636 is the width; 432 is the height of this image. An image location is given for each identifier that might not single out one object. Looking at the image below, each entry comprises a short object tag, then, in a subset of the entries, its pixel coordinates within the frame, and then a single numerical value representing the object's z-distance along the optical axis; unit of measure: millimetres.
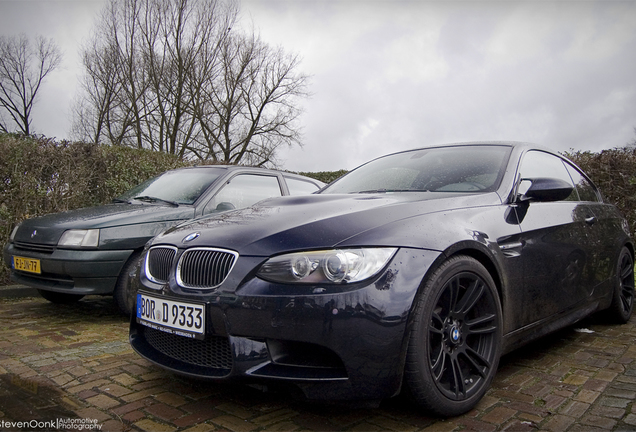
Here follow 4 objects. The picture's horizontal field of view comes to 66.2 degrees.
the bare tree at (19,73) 25750
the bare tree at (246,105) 24453
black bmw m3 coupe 2049
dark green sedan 4340
